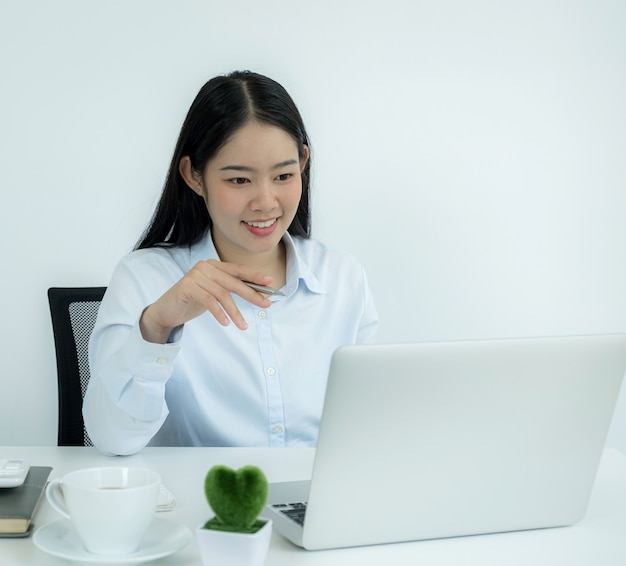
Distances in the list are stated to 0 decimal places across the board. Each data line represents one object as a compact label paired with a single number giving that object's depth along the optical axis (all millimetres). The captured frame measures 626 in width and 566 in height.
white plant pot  1634
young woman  2348
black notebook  1803
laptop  1733
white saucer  1713
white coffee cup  1686
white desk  1768
